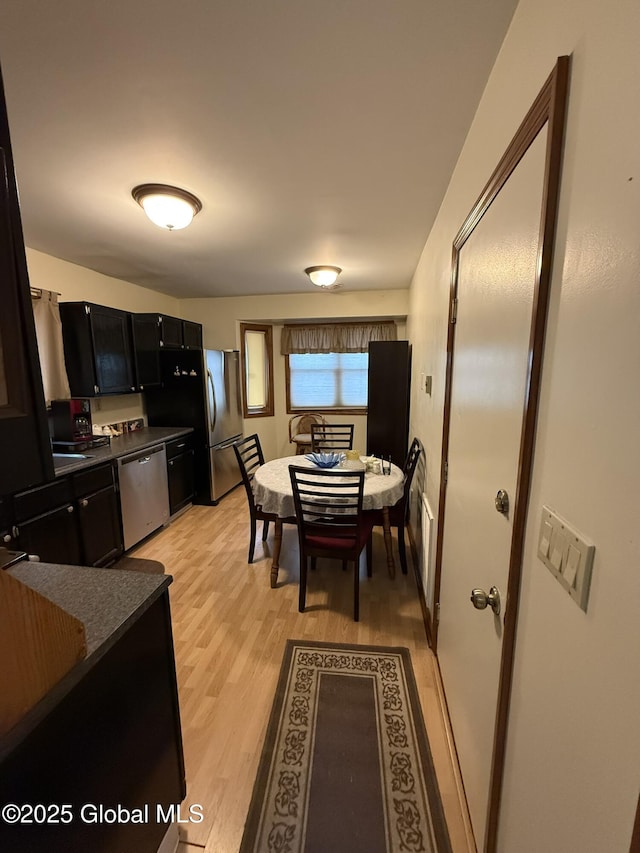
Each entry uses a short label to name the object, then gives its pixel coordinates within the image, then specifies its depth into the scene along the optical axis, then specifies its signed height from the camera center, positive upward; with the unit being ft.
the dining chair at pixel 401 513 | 8.20 -3.22
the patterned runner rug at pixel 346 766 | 3.79 -4.94
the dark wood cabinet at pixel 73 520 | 6.70 -3.11
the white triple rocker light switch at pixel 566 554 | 1.87 -1.04
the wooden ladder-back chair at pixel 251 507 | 8.57 -3.27
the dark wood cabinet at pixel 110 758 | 2.14 -2.88
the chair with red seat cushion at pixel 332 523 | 6.69 -2.93
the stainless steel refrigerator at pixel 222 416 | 12.74 -1.56
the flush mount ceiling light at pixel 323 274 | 10.79 +3.17
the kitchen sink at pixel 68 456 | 8.30 -1.93
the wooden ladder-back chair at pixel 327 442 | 12.46 -2.58
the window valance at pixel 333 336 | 15.87 +1.84
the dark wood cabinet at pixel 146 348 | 11.28 +0.90
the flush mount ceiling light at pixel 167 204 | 6.07 +3.06
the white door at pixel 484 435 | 2.80 -0.60
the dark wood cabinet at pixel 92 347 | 9.37 +0.78
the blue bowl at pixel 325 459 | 8.71 -2.14
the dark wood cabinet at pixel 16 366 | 1.80 +0.05
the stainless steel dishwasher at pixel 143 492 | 9.32 -3.36
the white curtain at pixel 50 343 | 8.81 +0.81
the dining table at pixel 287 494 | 7.53 -2.58
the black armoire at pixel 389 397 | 12.25 -0.74
